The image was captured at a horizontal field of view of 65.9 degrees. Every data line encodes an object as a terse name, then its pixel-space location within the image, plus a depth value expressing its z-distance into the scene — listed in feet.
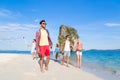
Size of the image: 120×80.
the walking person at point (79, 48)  18.81
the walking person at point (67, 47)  17.66
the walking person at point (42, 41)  11.14
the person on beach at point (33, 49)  23.02
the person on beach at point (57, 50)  22.40
